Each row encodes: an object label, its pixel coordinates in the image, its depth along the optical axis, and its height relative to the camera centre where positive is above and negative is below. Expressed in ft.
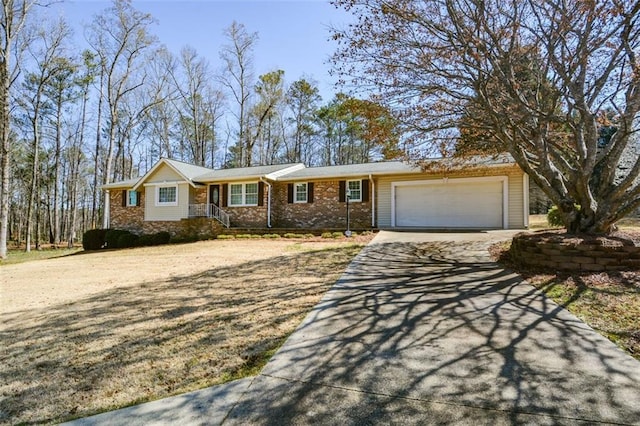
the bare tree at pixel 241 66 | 83.05 +39.78
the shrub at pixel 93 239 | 57.31 -3.28
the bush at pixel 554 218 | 38.10 +0.08
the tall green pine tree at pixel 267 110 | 86.17 +29.42
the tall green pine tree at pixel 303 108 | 89.51 +30.71
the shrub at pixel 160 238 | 54.29 -2.98
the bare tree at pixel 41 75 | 61.11 +29.59
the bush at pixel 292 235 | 45.62 -2.17
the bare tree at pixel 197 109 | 85.97 +30.81
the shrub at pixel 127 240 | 54.95 -3.35
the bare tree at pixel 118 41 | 65.87 +36.98
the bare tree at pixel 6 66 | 44.39 +21.24
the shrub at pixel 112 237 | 56.56 -2.91
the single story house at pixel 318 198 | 44.01 +3.43
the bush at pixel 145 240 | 54.29 -3.31
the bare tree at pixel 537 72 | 19.07 +9.55
